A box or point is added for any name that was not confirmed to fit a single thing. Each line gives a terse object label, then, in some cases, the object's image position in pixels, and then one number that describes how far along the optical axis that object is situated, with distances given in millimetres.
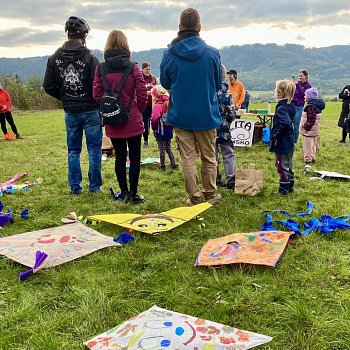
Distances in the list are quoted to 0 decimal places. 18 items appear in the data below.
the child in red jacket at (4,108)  11828
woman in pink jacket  4707
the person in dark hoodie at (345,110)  10516
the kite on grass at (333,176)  6327
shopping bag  5395
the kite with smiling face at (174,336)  2260
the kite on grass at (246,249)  3268
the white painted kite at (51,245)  3354
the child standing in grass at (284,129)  5211
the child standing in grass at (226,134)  5516
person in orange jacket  9938
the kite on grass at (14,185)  5984
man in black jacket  5031
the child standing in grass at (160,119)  6809
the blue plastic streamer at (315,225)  3955
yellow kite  4059
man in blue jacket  4488
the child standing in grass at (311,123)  7164
